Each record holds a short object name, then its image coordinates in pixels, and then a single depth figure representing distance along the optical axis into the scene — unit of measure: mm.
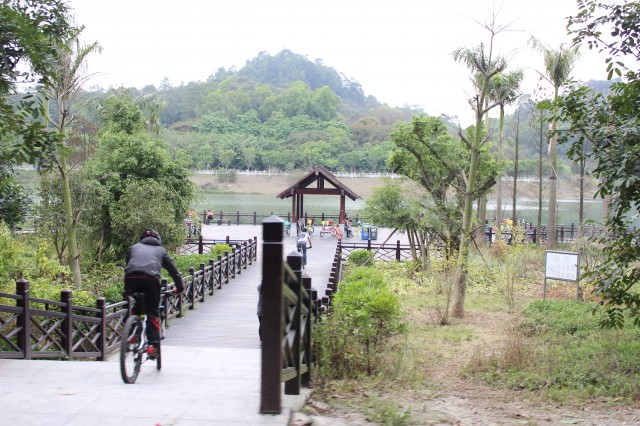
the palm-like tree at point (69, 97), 14430
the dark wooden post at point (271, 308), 3674
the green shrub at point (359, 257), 21719
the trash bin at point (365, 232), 31703
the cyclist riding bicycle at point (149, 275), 5402
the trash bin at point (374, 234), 31297
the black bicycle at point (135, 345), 5003
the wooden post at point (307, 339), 5039
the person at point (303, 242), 22780
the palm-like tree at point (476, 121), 12922
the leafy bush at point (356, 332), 6047
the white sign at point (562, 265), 13344
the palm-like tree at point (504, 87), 21578
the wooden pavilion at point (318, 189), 31578
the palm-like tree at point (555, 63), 22766
